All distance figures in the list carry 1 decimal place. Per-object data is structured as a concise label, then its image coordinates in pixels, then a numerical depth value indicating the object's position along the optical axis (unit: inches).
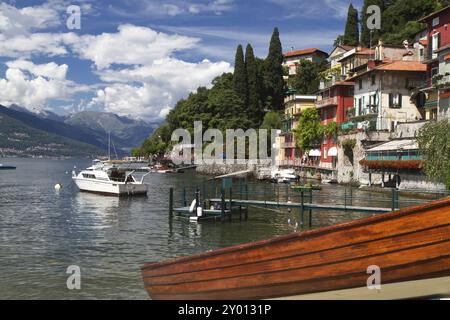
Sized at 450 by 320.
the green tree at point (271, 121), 4066.9
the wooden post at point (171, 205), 1311.9
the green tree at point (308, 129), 2972.4
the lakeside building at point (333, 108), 2733.8
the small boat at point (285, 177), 2762.8
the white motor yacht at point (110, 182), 2097.7
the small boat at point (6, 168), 5864.2
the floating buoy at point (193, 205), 1317.5
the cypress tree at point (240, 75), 4498.0
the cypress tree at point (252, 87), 4448.8
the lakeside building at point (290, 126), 3472.0
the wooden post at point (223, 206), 1271.2
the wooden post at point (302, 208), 1176.8
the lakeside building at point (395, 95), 2444.6
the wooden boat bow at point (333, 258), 229.6
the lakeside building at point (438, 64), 1920.5
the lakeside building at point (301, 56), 5617.1
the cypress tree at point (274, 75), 4458.7
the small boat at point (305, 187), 2015.0
